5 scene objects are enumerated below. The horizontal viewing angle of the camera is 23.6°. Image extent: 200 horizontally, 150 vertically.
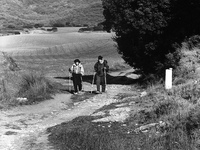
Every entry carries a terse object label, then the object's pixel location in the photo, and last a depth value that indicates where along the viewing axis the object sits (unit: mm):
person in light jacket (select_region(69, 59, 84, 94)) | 22359
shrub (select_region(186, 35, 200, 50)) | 22000
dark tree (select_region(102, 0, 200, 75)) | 22938
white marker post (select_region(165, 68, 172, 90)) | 16833
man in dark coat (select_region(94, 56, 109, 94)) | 22234
